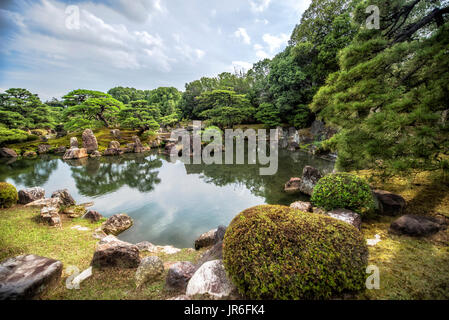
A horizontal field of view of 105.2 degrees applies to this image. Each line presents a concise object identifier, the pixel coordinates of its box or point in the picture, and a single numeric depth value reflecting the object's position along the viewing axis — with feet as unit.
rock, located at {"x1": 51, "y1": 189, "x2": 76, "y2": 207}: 18.20
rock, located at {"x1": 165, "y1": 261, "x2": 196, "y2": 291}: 7.26
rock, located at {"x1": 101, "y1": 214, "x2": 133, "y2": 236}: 14.42
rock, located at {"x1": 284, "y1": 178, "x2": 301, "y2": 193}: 21.68
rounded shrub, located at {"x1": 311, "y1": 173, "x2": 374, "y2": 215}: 10.74
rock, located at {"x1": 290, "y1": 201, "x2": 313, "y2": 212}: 14.19
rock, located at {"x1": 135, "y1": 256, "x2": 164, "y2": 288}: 7.87
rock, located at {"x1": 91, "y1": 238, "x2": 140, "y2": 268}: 8.78
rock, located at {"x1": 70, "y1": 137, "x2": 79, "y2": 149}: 51.96
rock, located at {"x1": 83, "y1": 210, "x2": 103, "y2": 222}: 15.69
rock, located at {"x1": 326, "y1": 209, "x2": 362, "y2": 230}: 10.05
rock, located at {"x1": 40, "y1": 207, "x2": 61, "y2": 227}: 13.55
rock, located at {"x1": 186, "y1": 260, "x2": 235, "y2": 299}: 5.81
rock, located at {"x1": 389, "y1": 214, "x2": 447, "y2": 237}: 8.59
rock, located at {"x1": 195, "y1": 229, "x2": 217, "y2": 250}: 12.78
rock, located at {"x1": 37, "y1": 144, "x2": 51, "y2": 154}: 52.95
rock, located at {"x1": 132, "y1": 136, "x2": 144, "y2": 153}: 55.26
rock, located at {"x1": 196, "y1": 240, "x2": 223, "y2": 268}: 8.59
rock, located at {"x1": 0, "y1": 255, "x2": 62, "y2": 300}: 5.88
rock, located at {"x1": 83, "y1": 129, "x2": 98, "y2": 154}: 52.61
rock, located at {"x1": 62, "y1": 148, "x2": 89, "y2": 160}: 45.68
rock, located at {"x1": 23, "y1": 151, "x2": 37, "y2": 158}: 48.98
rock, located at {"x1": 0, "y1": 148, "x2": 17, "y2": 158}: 47.83
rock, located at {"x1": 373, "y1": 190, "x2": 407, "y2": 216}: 11.39
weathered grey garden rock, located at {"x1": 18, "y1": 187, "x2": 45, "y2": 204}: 17.22
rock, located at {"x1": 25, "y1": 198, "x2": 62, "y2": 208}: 16.16
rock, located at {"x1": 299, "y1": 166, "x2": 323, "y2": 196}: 19.97
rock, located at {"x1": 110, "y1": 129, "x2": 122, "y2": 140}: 64.59
